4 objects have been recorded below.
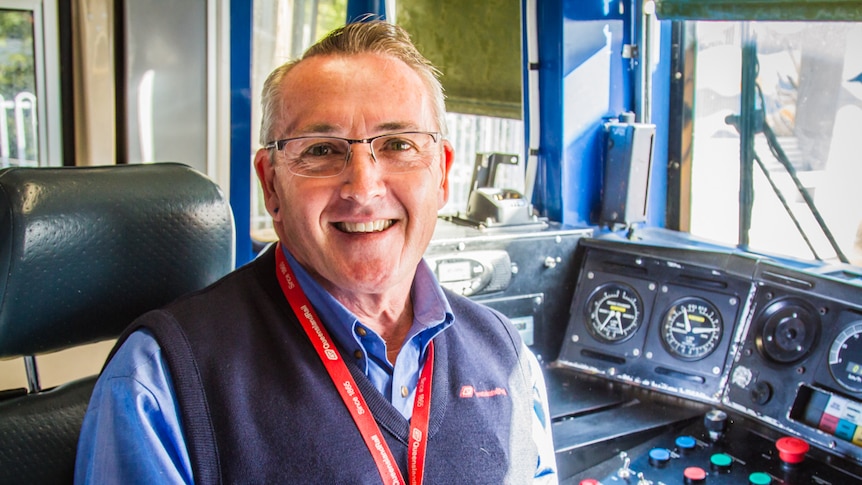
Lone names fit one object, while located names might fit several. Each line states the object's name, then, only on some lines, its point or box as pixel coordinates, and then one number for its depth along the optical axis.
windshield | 2.43
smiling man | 1.19
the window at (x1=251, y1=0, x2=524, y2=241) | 3.00
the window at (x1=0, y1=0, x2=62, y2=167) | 2.38
